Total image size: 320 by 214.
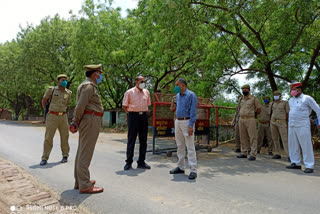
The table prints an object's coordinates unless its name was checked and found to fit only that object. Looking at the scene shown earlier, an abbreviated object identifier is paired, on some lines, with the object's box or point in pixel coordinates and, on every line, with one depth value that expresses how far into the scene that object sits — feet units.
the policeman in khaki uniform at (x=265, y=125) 29.55
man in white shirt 20.74
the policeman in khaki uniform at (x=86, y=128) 13.96
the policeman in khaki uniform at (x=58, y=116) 21.36
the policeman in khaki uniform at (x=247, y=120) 25.49
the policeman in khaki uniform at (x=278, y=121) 25.62
